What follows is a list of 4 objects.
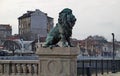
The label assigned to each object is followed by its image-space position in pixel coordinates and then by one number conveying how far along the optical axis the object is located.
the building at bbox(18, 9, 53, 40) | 169.38
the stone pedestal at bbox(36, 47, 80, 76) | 15.05
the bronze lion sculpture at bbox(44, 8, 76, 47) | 15.54
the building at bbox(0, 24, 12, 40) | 185.94
